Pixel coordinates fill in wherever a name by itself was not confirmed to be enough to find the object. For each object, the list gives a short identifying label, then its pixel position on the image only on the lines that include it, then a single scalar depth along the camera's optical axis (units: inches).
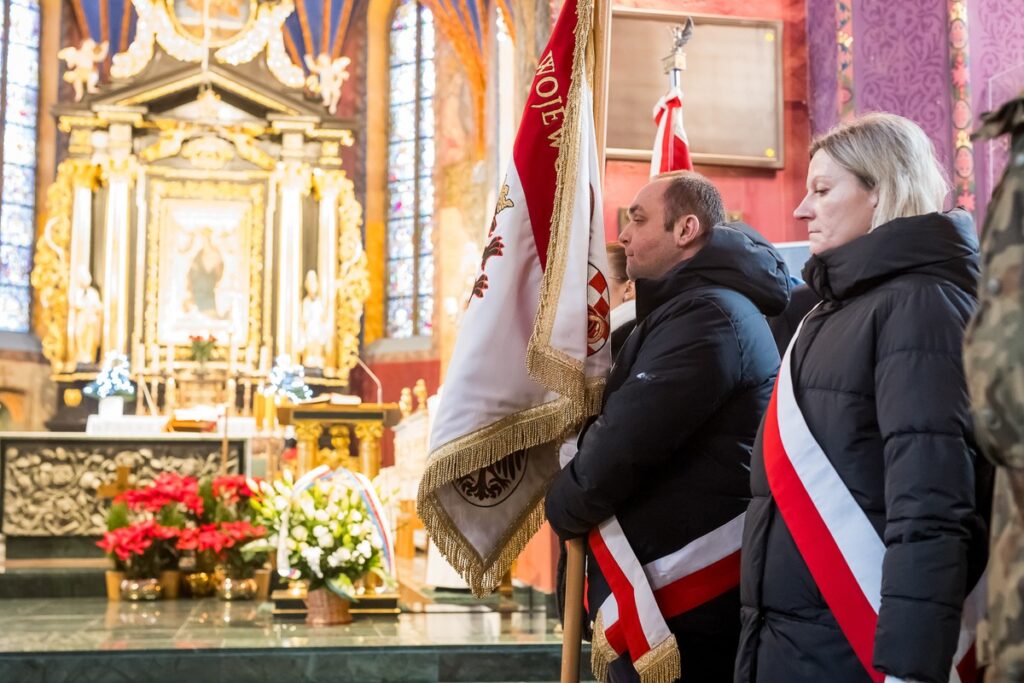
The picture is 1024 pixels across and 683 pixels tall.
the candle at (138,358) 587.2
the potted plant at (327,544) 205.5
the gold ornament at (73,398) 575.8
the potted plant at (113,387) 470.6
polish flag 161.5
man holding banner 86.8
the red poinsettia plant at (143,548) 255.0
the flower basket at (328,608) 208.7
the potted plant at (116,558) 261.0
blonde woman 63.1
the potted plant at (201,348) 582.9
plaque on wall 189.8
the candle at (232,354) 590.9
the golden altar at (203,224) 592.4
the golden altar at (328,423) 252.4
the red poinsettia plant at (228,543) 255.3
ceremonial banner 99.8
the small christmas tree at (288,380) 480.7
